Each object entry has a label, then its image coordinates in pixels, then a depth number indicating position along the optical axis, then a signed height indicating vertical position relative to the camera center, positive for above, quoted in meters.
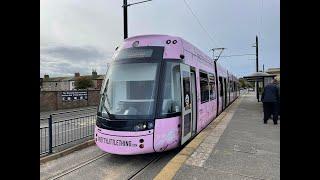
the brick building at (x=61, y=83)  58.31 +2.02
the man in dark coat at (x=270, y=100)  7.65 -0.45
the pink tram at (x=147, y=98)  4.05 -0.20
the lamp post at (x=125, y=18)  7.90 +2.94
